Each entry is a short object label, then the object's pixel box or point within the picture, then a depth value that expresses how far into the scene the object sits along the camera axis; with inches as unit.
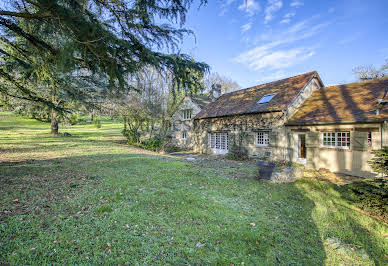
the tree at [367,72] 826.8
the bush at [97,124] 1541.6
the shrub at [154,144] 819.5
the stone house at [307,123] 406.3
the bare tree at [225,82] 1565.0
